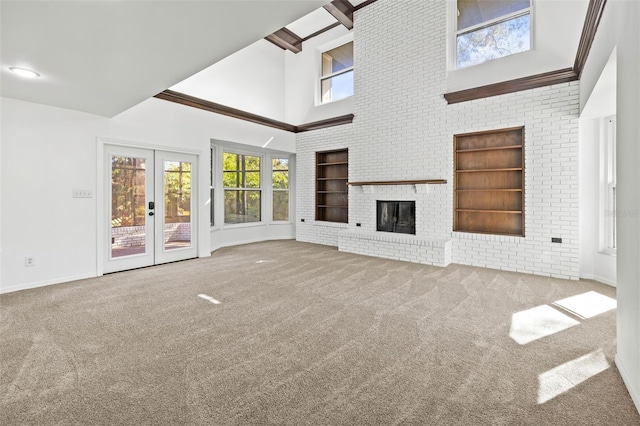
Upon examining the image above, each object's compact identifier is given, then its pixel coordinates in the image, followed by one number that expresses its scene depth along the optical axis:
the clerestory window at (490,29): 4.70
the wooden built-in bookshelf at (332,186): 7.34
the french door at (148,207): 4.62
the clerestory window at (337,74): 7.23
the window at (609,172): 4.05
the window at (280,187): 8.16
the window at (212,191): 6.75
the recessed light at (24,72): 2.71
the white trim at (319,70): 7.53
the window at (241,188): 7.25
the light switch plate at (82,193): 4.17
